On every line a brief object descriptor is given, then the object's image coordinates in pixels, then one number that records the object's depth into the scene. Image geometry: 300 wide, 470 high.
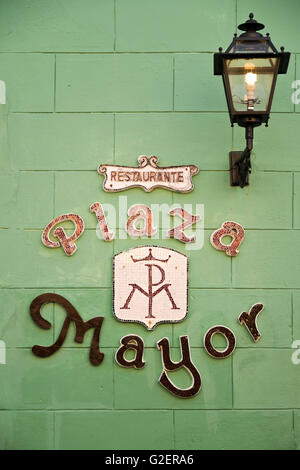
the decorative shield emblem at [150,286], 4.86
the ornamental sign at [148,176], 4.92
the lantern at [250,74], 4.27
